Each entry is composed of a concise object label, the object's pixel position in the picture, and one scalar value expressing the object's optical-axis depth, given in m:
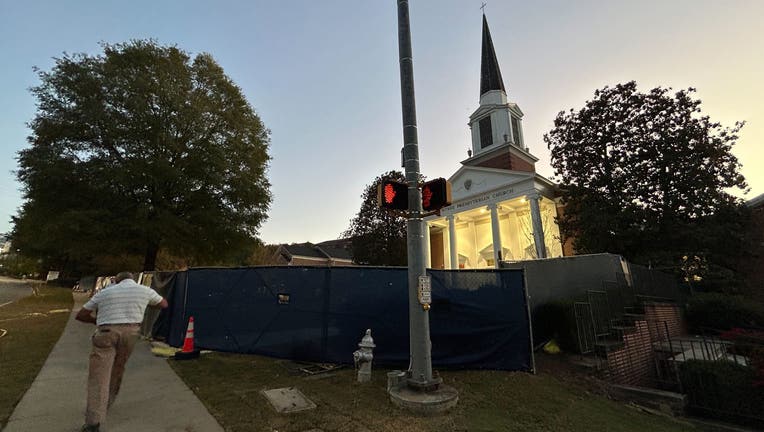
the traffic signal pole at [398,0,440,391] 4.86
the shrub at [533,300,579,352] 7.61
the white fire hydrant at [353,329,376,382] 5.64
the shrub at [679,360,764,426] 5.06
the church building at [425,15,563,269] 24.66
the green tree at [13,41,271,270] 16.69
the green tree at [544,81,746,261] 15.66
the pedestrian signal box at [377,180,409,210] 5.05
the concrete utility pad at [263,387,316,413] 4.36
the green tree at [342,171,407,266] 26.91
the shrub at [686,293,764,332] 9.39
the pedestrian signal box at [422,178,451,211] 5.00
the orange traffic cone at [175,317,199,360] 7.12
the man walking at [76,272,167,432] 3.58
